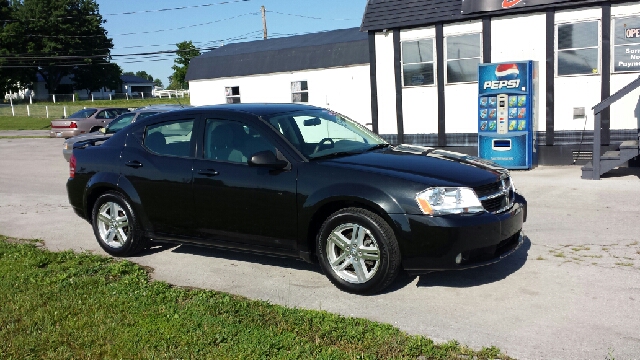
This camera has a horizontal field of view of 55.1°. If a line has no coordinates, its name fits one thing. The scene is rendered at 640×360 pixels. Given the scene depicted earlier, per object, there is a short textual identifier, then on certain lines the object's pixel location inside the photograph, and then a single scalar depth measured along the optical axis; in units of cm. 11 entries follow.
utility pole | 4165
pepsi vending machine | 1331
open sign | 1284
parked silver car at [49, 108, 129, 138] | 2669
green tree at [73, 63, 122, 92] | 7931
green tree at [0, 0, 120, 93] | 7356
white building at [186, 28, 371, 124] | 1983
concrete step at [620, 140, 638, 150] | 1109
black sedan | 502
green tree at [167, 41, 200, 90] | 5759
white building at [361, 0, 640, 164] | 1311
